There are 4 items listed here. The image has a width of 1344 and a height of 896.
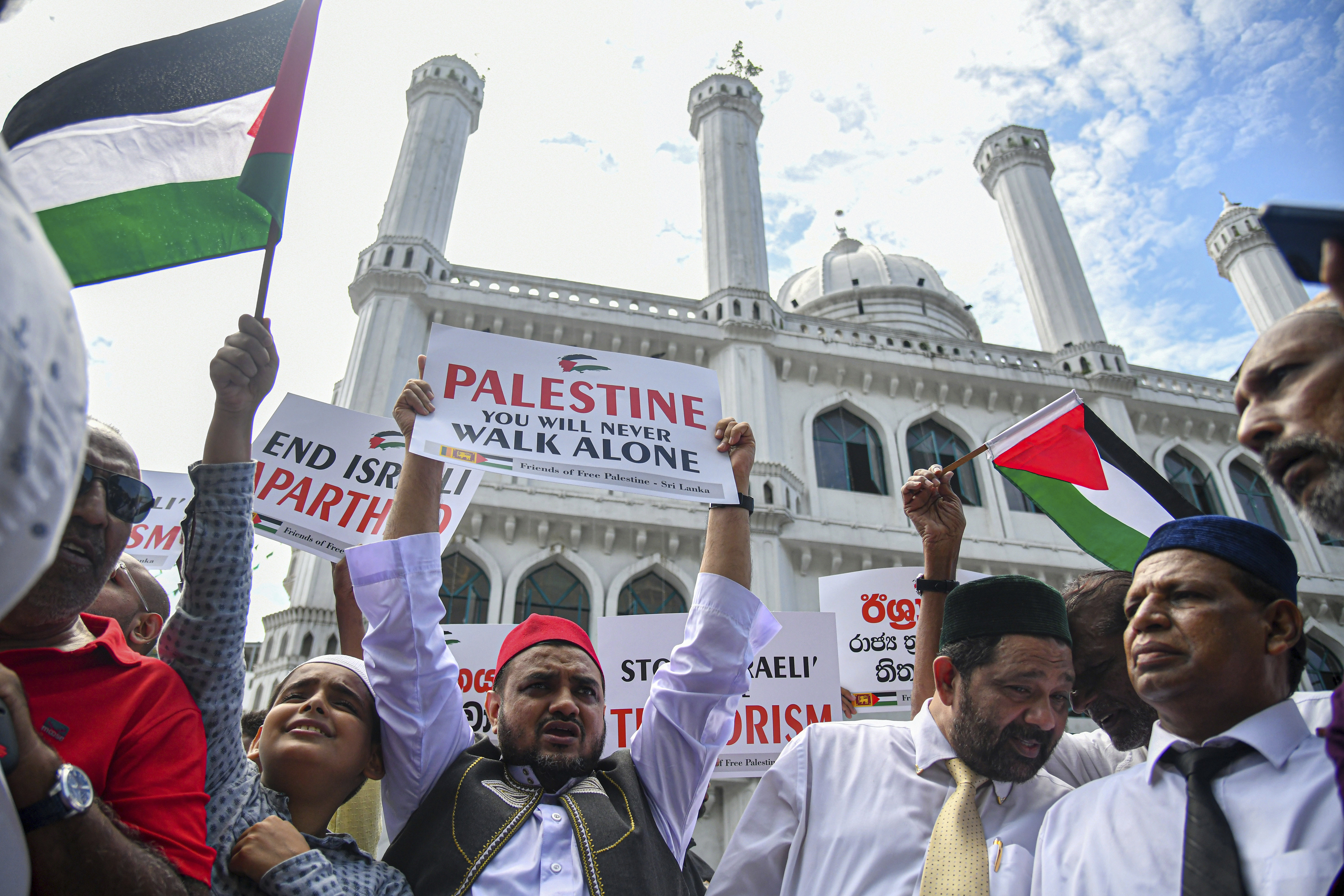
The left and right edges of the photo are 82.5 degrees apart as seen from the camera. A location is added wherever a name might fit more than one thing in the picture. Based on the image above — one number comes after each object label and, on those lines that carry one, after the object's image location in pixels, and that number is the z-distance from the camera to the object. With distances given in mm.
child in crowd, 1675
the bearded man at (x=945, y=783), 2102
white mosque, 10414
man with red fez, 2020
